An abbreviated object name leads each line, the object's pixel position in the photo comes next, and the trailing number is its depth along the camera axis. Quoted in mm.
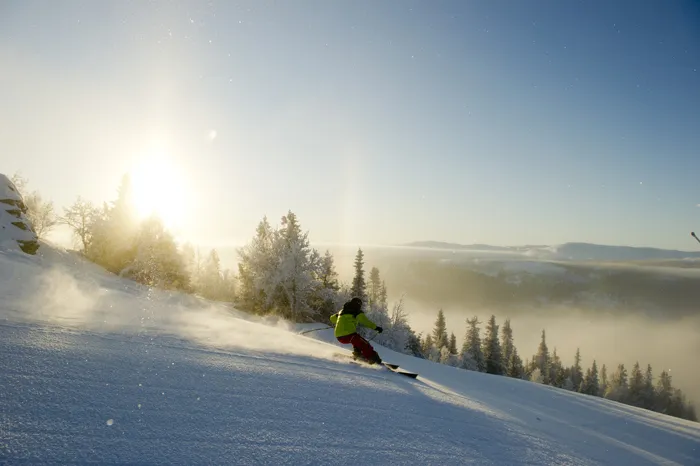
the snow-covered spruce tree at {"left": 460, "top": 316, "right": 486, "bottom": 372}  54494
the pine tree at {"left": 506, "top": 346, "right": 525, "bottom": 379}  63731
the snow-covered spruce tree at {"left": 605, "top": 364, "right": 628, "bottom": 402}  85750
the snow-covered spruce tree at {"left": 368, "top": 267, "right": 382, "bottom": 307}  87262
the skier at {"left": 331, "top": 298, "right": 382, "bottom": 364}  8836
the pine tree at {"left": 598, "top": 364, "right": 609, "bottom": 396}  109688
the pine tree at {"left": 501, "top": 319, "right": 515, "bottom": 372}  75394
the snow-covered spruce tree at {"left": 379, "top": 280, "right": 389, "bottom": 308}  86444
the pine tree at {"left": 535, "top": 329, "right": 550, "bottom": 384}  79688
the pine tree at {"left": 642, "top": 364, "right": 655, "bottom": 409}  84625
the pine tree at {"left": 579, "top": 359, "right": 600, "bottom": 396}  74625
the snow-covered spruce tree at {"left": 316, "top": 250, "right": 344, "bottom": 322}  38531
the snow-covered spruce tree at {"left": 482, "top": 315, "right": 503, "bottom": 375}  57125
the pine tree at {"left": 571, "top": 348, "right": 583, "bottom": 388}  88638
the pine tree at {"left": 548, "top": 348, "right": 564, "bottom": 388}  79700
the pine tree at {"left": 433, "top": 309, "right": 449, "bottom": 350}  70131
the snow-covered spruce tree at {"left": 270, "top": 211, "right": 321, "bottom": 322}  34719
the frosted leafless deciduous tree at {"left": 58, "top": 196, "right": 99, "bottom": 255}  47656
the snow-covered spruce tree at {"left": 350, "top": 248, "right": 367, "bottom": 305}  42188
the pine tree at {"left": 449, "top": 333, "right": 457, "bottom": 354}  74438
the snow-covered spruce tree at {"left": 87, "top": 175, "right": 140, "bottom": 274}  38722
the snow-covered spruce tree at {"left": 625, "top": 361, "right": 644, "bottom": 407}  85000
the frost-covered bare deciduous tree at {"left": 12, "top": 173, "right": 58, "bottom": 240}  45188
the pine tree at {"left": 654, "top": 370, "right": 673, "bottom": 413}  85125
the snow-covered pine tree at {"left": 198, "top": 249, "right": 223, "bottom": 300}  60500
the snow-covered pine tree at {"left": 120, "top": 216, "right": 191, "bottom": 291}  35438
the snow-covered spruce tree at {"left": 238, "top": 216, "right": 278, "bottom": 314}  35312
